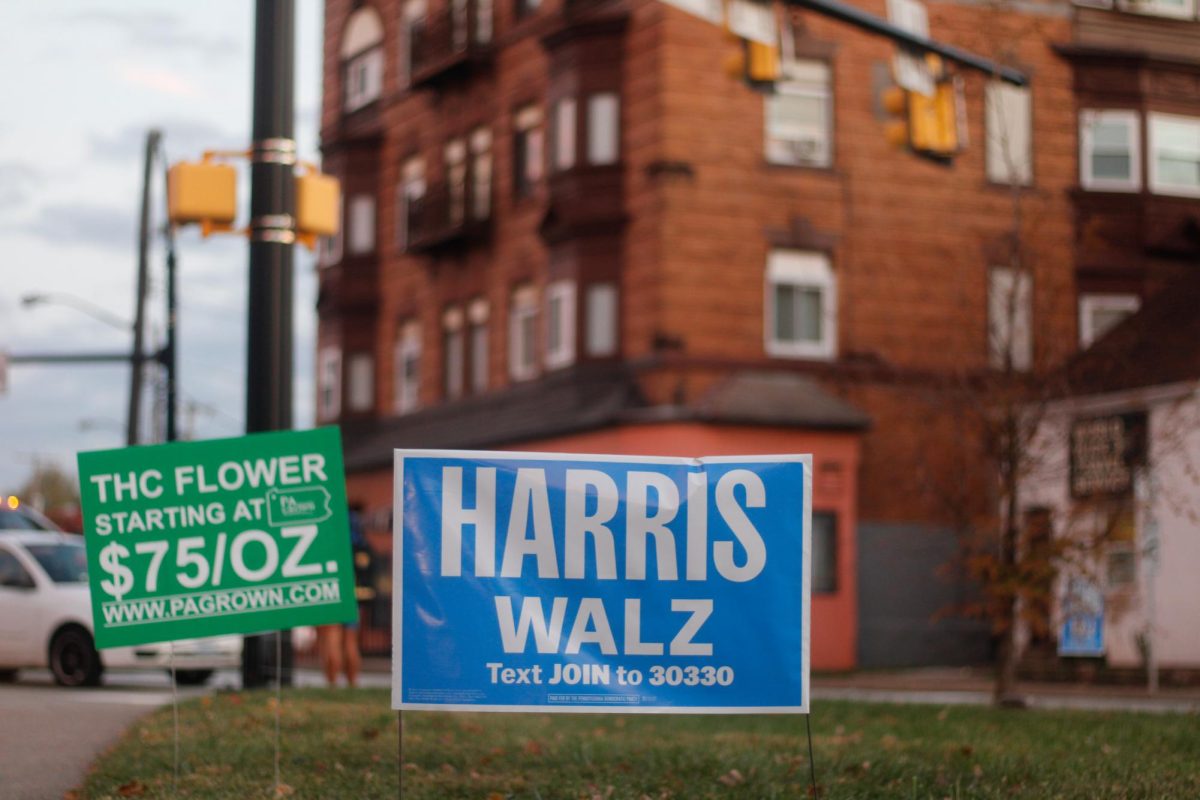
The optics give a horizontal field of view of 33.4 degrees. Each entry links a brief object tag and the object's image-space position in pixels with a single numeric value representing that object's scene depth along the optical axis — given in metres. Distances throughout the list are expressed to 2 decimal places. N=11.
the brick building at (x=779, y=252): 32.78
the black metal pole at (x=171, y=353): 38.44
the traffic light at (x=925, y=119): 16.09
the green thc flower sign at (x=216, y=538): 9.62
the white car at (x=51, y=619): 20.44
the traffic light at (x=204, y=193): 14.46
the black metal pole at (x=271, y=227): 15.15
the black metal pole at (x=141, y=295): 41.75
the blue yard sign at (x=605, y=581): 8.20
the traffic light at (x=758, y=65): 14.67
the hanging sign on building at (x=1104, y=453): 27.19
